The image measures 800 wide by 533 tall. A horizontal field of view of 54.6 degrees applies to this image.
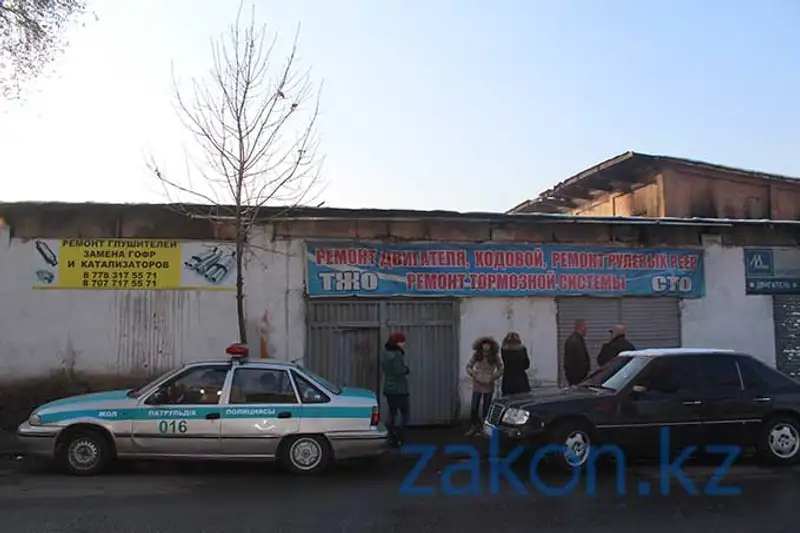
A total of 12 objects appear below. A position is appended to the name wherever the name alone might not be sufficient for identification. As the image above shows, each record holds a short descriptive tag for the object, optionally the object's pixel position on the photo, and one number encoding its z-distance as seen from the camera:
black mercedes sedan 9.42
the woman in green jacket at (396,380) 11.59
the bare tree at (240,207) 12.37
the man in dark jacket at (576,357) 12.46
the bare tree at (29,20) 14.83
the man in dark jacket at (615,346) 12.41
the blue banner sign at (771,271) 15.02
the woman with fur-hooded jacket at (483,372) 12.17
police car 9.10
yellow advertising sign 12.94
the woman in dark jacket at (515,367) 12.02
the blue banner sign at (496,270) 13.43
